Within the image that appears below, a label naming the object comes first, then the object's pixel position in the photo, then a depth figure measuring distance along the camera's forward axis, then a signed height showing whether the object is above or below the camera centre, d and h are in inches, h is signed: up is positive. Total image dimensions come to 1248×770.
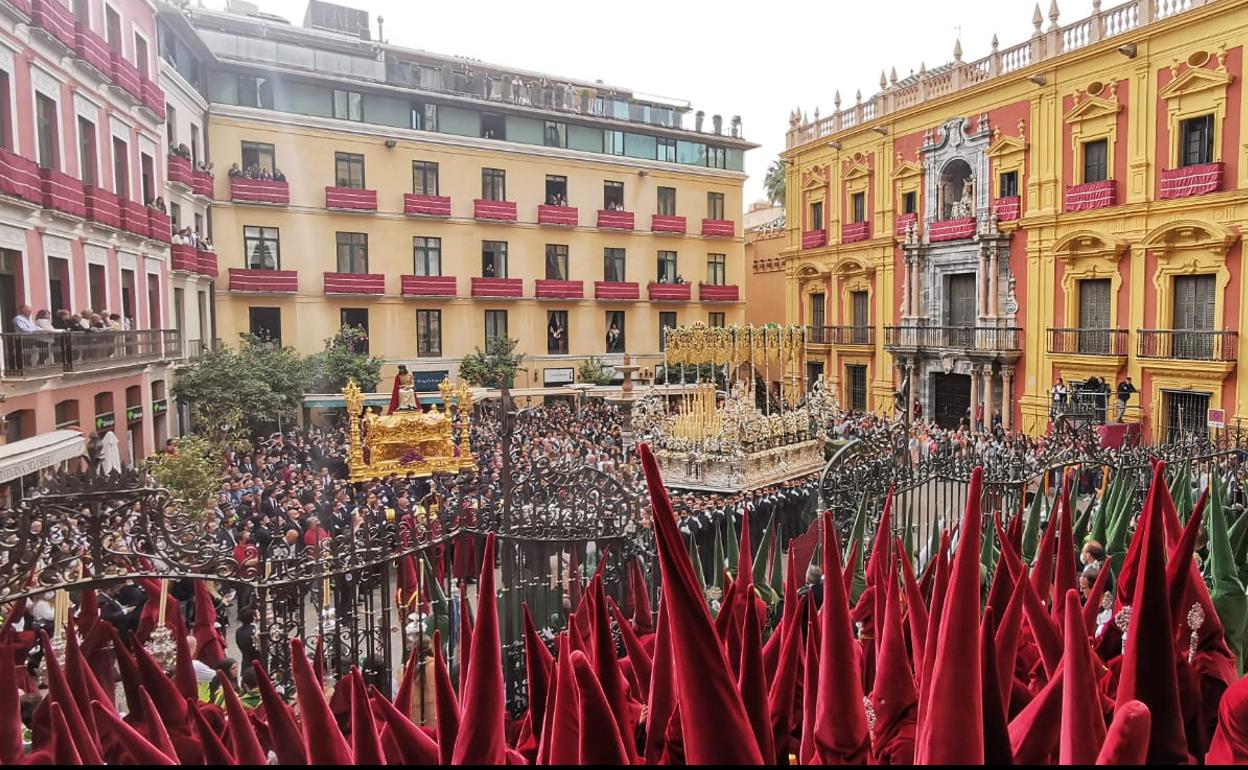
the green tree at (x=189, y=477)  445.1 -73.7
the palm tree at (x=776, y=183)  1712.6 +340.1
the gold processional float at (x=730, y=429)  629.9 -73.8
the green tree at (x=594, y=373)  1194.0 -46.3
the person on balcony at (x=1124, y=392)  765.9 -53.7
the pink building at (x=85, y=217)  533.6 +102.8
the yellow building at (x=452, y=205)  1073.5 +208.4
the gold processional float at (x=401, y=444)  657.0 -82.5
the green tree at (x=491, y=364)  1151.0 -29.9
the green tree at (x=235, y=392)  789.2 -46.2
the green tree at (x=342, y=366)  957.2 -26.8
